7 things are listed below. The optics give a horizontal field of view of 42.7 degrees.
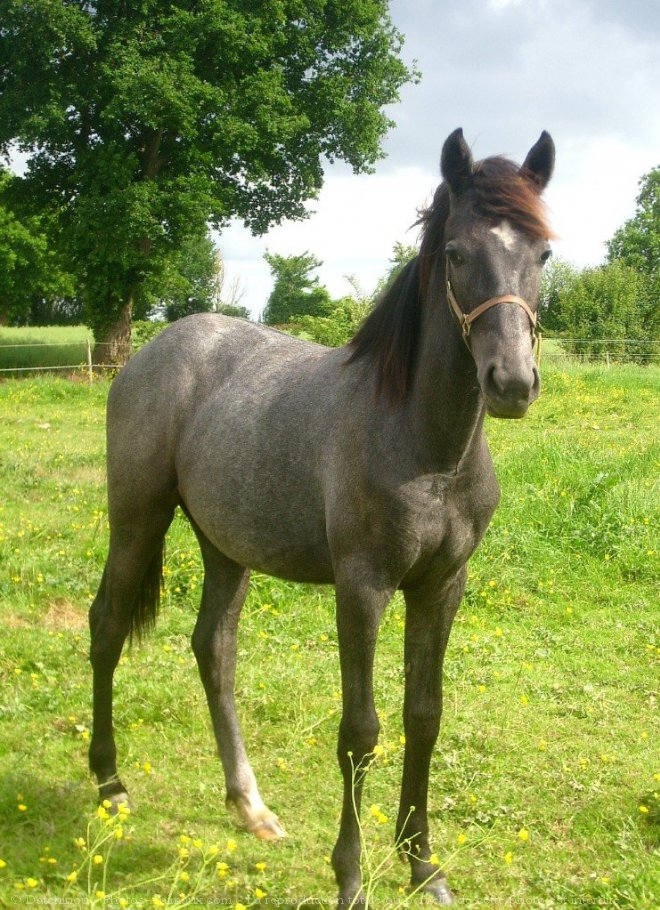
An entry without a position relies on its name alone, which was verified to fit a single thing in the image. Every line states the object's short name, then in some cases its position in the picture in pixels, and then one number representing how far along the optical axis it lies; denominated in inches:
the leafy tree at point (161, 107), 807.7
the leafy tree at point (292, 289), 2237.9
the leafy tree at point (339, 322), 928.9
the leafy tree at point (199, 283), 1804.9
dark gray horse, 104.2
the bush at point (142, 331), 1013.8
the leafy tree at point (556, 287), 1663.4
